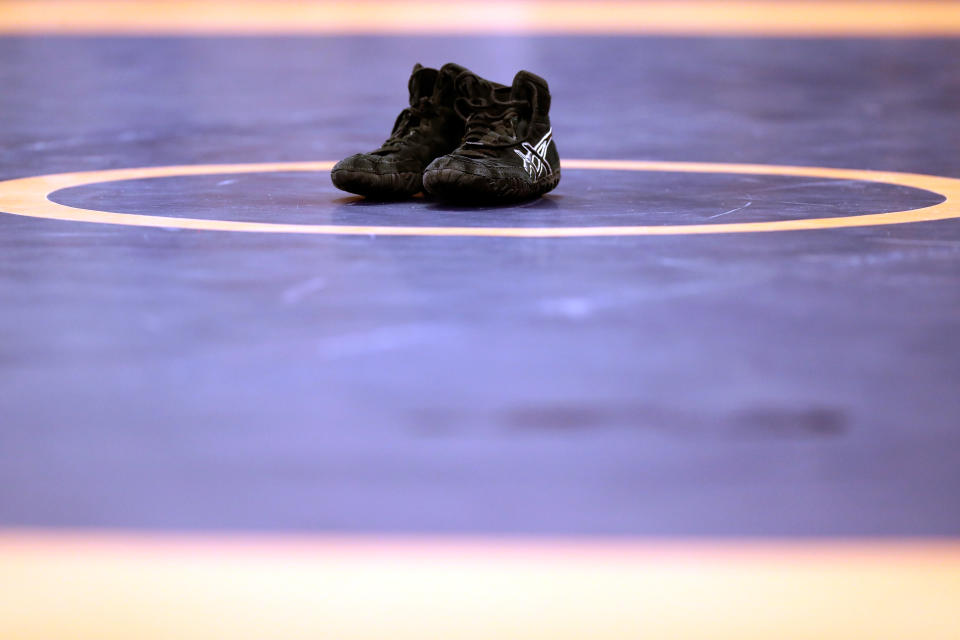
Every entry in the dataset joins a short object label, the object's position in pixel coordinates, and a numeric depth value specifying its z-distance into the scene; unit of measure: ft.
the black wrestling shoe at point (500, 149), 21.57
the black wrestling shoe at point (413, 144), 22.57
